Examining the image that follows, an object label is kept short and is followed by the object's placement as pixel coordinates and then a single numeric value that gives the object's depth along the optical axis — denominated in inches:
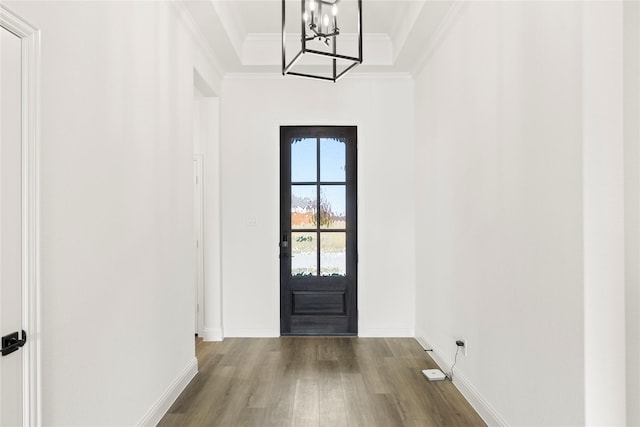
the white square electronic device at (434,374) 122.9
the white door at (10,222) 51.1
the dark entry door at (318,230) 170.2
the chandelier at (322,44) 137.7
